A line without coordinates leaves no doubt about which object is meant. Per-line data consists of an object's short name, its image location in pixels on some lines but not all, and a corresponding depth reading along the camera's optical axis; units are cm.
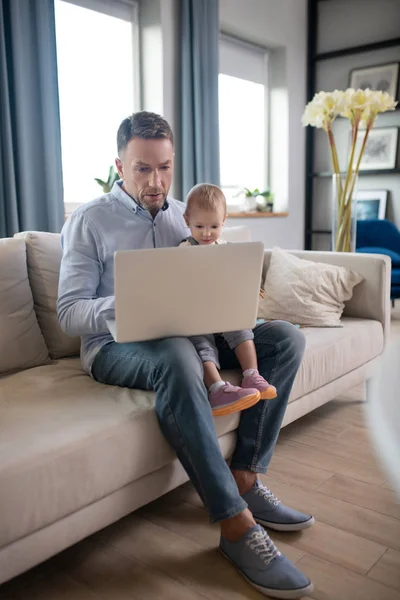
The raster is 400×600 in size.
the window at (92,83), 339
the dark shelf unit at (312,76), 488
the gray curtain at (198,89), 367
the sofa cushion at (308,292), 231
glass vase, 279
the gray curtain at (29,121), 258
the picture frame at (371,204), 500
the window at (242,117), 457
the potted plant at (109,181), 315
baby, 146
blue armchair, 441
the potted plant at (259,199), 465
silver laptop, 127
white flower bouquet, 271
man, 131
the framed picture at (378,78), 479
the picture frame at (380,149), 488
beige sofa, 113
